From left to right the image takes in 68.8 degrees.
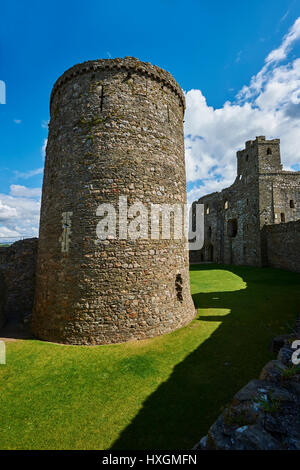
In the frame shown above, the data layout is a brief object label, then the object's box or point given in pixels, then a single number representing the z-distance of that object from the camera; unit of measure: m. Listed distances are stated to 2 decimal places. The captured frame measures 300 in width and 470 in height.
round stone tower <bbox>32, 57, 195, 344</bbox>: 6.82
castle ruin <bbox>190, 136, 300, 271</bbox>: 20.81
